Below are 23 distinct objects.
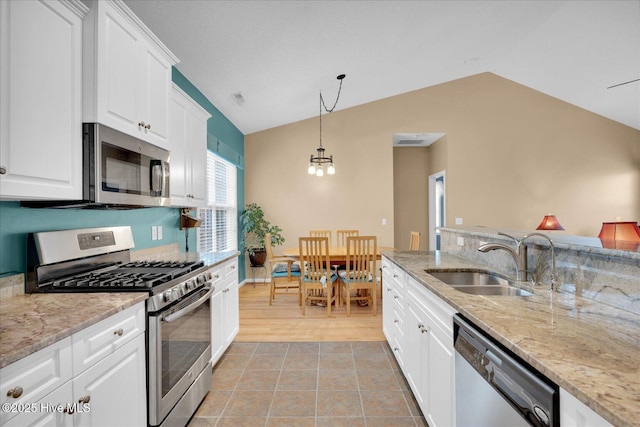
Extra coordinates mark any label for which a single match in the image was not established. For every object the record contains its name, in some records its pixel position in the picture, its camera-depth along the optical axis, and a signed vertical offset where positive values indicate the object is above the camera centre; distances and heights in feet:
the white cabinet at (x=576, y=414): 2.10 -1.45
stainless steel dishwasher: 2.56 -1.72
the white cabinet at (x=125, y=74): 4.78 +2.61
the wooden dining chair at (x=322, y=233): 16.65 -0.96
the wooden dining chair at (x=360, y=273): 12.13 -2.31
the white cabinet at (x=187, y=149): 7.79 +1.92
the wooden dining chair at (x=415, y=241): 13.69 -1.17
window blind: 13.41 +0.34
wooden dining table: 12.67 -1.63
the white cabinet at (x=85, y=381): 2.82 -1.80
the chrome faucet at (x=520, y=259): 5.44 -0.80
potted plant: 17.11 -0.76
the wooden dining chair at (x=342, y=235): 16.34 -1.11
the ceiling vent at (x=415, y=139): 18.57 +4.90
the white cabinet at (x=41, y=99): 3.67 +1.59
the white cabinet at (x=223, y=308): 7.70 -2.50
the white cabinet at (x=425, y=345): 4.51 -2.40
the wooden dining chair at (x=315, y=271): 12.09 -2.22
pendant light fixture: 13.49 +2.87
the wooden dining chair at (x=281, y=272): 13.53 -2.49
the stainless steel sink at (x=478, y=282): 5.58 -1.37
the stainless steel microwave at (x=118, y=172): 4.75 +0.83
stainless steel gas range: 4.78 -1.23
